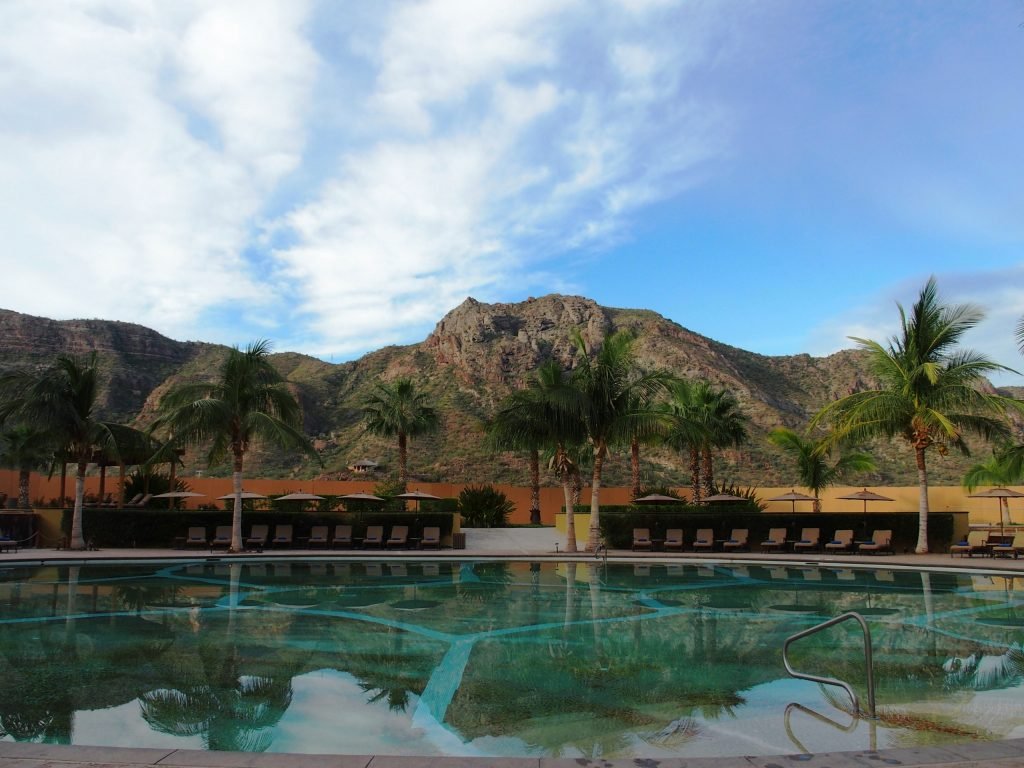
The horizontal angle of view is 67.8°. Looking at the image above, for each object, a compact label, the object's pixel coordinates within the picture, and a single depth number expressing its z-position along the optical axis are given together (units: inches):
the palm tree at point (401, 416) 1555.1
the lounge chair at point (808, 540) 985.5
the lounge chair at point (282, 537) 1020.5
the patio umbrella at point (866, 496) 1114.5
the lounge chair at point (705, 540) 997.2
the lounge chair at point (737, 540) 996.6
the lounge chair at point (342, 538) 1037.8
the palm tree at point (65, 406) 920.9
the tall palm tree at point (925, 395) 869.8
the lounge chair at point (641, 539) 1005.8
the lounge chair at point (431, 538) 1026.1
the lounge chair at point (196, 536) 1001.5
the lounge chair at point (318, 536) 1028.7
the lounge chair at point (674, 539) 1009.5
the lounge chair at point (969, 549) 873.5
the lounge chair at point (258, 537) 993.5
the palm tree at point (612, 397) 900.0
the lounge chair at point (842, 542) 952.3
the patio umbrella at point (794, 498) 1122.7
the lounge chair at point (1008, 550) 855.1
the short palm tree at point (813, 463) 1393.9
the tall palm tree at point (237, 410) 925.8
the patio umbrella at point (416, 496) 1167.4
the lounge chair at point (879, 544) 930.1
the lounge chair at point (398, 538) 1019.3
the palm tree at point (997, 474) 1276.5
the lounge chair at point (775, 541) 984.9
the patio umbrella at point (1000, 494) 1065.5
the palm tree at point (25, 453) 1147.3
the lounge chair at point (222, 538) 1007.2
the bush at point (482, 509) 1391.5
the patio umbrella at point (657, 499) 1112.2
